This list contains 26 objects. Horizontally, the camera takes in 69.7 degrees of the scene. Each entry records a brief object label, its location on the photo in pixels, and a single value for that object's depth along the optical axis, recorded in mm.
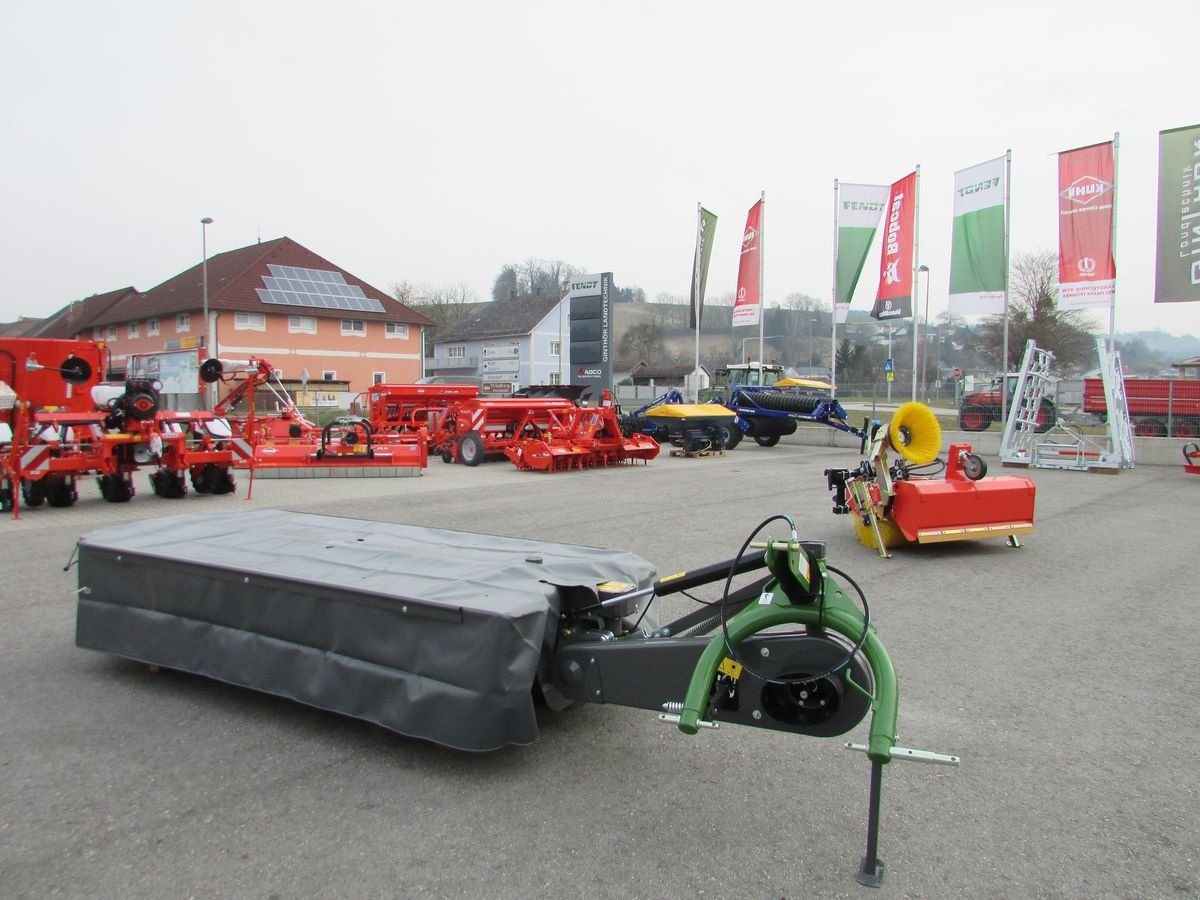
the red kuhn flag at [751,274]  27109
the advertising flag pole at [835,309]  24562
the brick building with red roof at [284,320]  44625
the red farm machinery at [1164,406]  21188
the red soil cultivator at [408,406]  21531
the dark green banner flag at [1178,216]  17281
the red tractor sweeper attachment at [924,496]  8328
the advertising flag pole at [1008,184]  20484
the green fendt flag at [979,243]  20781
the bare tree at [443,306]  69625
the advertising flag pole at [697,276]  29188
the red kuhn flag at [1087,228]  18656
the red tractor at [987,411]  26000
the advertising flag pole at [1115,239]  18469
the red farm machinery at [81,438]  11281
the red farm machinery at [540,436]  17422
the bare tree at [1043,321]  43938
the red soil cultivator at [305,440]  14598
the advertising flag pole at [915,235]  23078
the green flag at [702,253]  29188
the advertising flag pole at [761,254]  26922
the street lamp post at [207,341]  39669
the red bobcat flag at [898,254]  23156
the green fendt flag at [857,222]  24234
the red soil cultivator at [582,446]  17156
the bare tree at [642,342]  82812
